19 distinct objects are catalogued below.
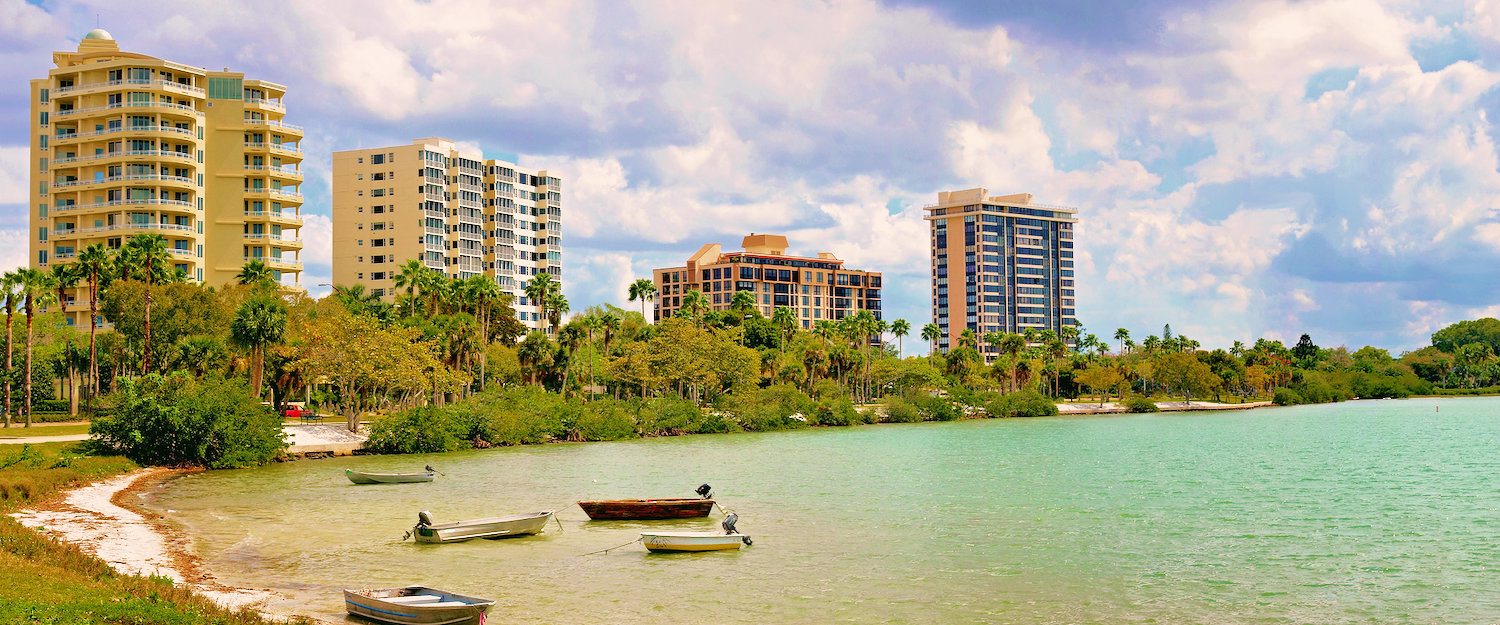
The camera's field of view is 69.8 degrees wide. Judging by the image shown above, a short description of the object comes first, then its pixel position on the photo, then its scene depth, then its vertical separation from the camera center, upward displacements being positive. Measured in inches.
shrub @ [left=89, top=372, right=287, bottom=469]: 2151.8 -111.7
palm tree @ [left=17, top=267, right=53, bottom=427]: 2851.9 +240.7
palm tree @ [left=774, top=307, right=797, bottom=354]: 6156.5 +264.4
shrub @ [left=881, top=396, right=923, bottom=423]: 4921.3 -213.2
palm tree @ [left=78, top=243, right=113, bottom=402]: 3309.5 +320.6
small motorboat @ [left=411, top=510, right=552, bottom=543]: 1304.1 -198.9
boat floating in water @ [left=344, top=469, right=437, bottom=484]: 2026.3 -209.0
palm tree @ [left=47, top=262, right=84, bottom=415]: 3217.5 +283.4
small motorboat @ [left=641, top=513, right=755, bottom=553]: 1235.2 -203.4
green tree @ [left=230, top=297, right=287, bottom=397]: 2952.8 +127.5
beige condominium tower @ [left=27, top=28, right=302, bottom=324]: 4554.6 +905.3
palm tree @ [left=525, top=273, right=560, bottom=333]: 4522.6 +341.4
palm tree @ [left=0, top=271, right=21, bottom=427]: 2684.5 +213.4
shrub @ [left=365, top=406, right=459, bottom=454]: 2790.4 -169.9
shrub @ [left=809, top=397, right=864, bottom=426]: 4512.8 -197.8
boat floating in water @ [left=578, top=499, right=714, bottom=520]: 1521.9 -202.8
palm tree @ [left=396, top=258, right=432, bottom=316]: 4214.1 +369.7
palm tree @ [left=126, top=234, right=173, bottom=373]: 3396.4 +374.5
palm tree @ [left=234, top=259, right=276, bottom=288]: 3917.1 +349.5
